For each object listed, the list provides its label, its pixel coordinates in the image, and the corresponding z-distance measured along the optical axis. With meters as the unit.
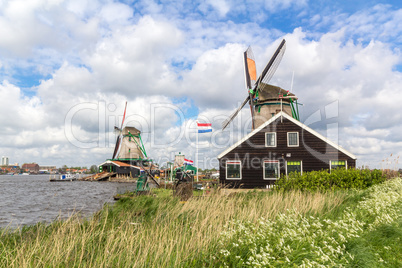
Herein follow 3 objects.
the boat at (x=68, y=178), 84.50
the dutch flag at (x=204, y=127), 30.48
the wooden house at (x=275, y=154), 22.45
